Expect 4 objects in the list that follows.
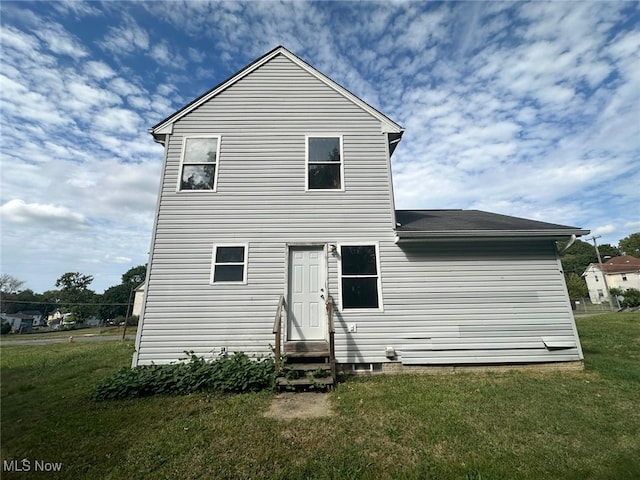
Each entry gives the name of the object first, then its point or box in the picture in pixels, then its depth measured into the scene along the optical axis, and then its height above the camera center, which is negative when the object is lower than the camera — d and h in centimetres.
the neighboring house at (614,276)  4059 +405
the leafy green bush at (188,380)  531 -133
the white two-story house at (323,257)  645 +117
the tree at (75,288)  6506 +529
